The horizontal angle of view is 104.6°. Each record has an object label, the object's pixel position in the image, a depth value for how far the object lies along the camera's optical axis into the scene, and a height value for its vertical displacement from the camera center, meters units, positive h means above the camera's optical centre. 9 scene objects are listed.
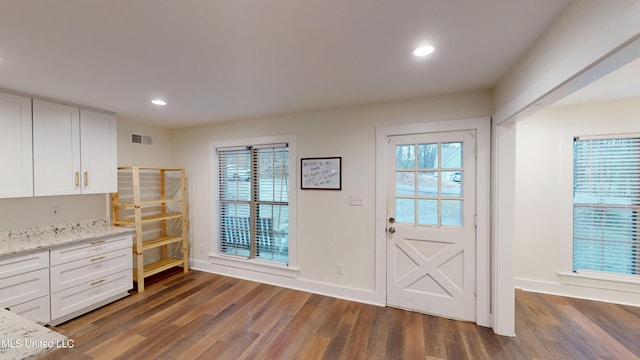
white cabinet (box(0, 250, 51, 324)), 2.10 -0.96
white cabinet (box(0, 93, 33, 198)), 2.27 +0.29
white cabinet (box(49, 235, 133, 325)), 2.42 -1.06
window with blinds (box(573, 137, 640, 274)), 2.74 -0.32
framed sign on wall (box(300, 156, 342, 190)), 3.03 +0.04
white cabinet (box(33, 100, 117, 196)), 2.51 +0.30
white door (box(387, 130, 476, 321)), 2.50 -0.50
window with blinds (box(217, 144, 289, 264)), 3.47 -0.37
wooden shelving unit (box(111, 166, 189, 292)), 3.21 -0.58
